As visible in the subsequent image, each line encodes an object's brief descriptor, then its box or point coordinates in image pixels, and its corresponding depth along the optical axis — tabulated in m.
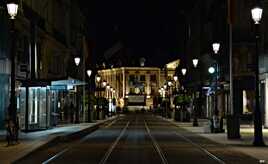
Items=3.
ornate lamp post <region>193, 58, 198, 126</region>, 61.86
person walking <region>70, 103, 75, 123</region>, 70.07
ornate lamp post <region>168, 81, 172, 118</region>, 121.16
